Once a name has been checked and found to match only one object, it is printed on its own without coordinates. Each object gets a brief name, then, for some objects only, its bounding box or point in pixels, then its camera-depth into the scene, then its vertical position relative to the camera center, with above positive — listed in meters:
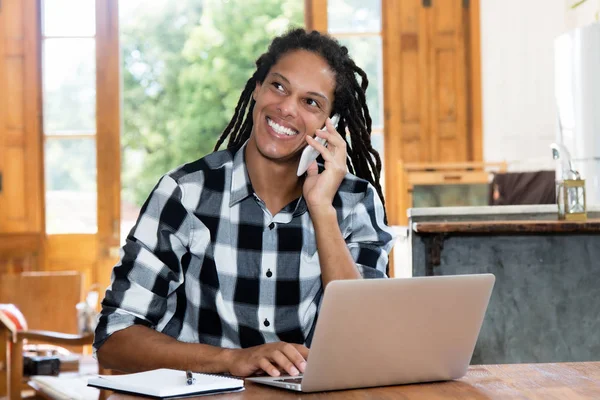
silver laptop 1.25 -0.19
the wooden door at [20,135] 6.02 +0.43
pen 1.28 -0.25
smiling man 1.71 -0.08
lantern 3.34 -0.03
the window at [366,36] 6.23 +1.07
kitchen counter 3.27 -0.35
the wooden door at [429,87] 6.19 +0.72
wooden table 1.27 -0.28
